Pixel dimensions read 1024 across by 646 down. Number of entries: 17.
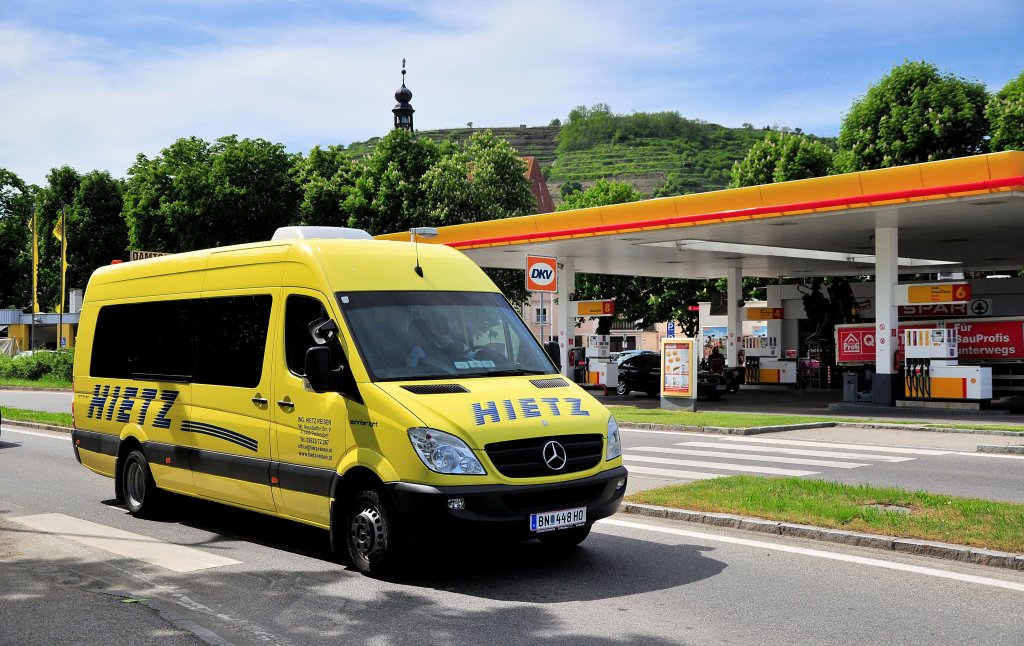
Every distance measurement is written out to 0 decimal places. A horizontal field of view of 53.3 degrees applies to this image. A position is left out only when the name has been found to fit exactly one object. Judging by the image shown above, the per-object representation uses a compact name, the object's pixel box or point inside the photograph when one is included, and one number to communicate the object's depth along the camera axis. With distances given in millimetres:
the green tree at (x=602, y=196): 64150
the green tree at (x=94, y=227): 73000
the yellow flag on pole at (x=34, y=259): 58138
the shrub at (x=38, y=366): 44375
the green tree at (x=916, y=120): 41906
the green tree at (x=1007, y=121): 38469
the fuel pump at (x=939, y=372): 23547
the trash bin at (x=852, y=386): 25783
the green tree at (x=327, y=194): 53750
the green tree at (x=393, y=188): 50956
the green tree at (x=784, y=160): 47062
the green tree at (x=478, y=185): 50094
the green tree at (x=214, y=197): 53750
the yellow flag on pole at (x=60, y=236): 53219
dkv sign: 21406
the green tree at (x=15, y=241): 81938
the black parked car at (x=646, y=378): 31203
